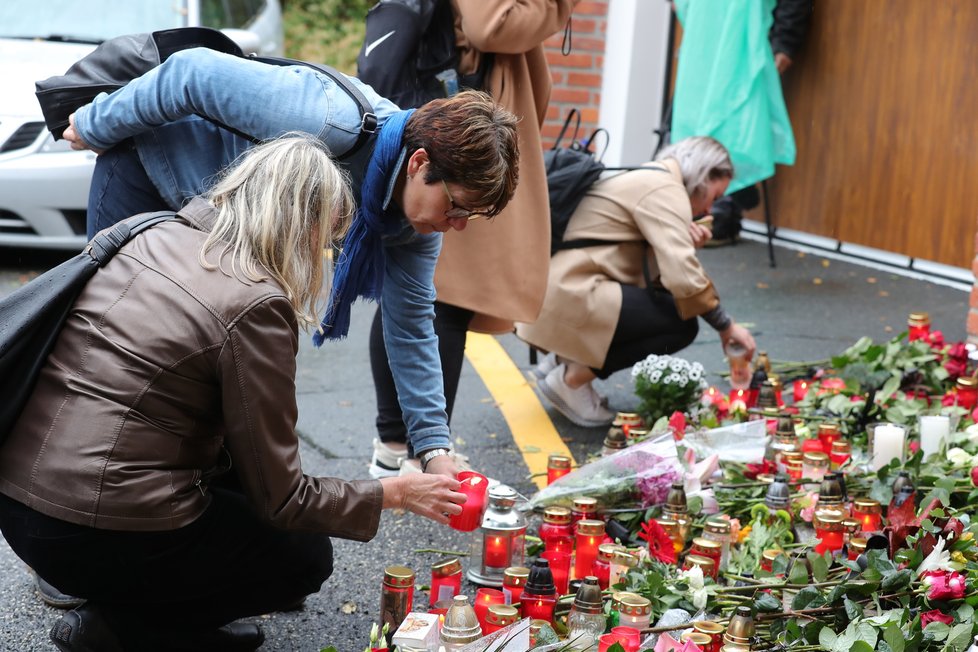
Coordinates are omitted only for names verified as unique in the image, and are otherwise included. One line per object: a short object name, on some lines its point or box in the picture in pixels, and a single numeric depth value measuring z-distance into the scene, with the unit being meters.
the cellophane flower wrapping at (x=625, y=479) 3.39
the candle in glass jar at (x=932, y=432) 3.67
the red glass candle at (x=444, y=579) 2.86
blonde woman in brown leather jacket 2.23
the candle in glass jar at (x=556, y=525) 3.13
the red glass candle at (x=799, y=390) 4.53
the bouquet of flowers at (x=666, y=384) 4.27
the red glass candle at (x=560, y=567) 3.06
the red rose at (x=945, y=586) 2.45
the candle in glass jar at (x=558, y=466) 3.57
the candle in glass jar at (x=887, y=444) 3.60
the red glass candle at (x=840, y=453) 3.67
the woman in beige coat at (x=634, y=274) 4.32
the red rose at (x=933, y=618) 2.46
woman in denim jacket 2.62
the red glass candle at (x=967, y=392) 4.07
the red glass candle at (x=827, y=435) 3.87
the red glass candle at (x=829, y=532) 3.00
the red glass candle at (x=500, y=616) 2.50
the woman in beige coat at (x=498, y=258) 3.67
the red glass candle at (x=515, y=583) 2.78
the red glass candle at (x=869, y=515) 3.15
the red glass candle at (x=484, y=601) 2.67
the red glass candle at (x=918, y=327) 4.77
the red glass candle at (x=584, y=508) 3.23
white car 6.26
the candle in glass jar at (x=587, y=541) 3.05
